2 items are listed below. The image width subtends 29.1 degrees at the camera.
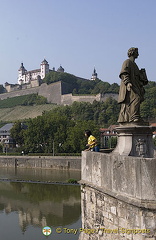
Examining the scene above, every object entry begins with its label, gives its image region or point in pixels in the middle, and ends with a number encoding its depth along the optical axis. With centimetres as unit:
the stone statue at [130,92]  740
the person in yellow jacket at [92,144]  904
